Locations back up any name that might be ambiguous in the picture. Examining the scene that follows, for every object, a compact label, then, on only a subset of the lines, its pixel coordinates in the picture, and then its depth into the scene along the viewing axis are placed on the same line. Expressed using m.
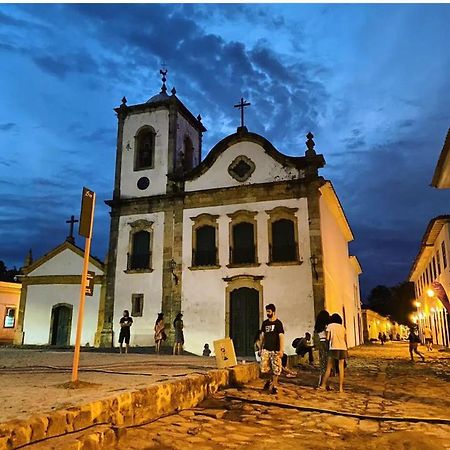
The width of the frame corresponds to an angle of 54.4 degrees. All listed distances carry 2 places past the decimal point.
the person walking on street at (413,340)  15.71
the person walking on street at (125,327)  16.47
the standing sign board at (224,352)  9.17
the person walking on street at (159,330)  16.61
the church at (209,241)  18.42
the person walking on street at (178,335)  17.28
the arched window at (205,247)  19.73
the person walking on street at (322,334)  9.54
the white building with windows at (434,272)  21.55
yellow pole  6.22
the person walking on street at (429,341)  22.55
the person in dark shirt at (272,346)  7.96
